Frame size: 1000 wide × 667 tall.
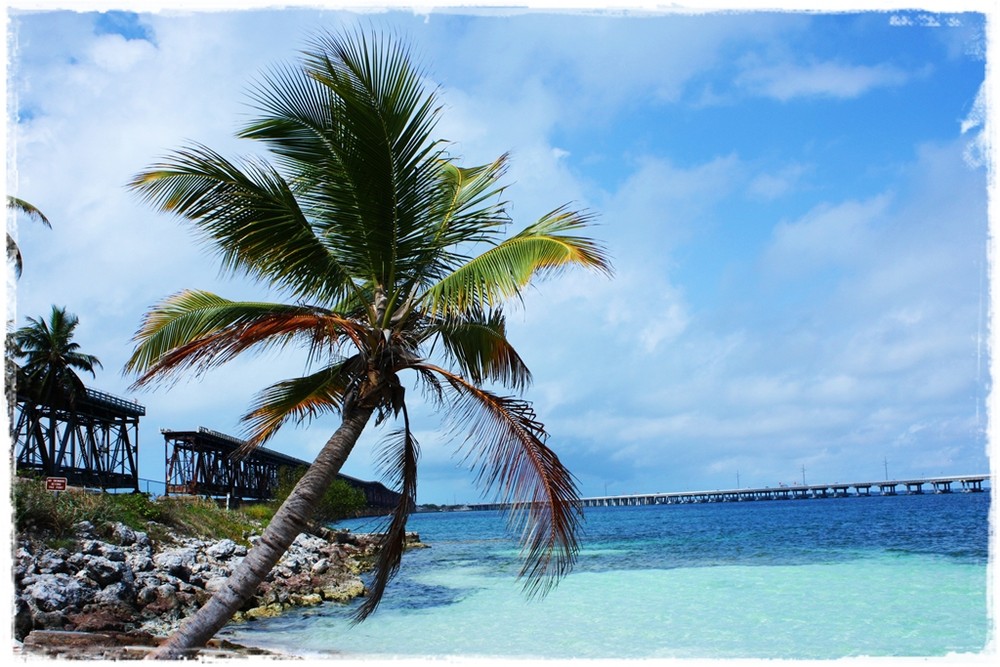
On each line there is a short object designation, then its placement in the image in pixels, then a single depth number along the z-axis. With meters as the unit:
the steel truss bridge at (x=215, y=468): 48.97
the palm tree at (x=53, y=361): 34.06
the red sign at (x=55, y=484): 16.61
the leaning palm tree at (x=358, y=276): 5.78
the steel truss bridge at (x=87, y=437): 36.12
